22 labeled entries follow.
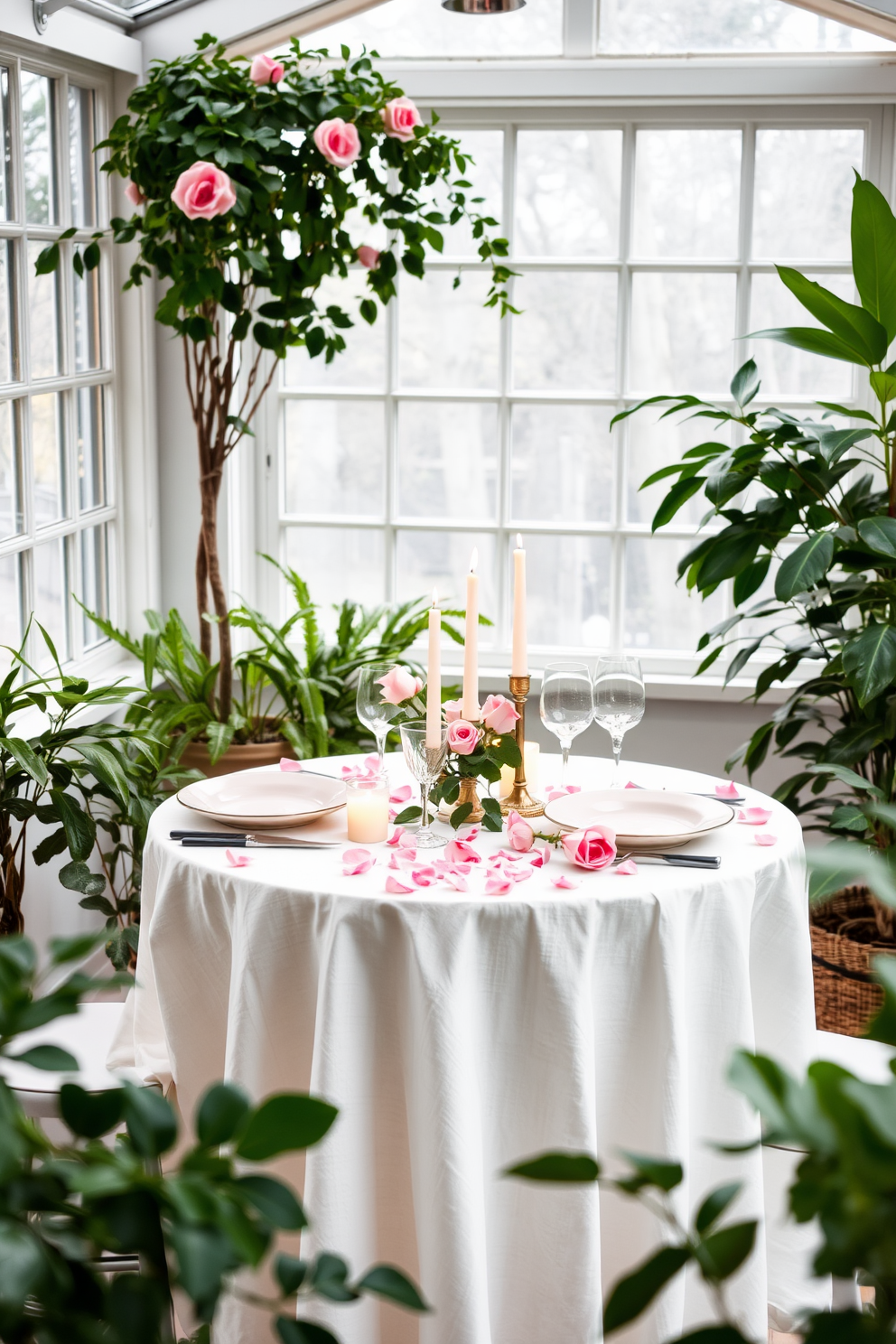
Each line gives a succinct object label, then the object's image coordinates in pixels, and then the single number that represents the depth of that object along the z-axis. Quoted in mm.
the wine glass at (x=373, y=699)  1956
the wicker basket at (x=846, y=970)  2602
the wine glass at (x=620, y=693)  1975
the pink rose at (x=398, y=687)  1898
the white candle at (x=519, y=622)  1904
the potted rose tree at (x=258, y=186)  2730
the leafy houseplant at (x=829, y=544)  2410
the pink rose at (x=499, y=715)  1826
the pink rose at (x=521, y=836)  1810
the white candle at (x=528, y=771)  2039
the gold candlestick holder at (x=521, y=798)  1946
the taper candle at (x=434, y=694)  1795
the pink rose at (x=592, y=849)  1710
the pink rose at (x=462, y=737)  1776
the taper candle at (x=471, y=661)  1852
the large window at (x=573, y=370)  3412
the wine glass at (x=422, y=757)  1801
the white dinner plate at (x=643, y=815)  1787
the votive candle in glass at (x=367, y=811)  1856
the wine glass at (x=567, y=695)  1934
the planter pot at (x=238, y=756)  3111
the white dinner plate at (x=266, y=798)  1862
